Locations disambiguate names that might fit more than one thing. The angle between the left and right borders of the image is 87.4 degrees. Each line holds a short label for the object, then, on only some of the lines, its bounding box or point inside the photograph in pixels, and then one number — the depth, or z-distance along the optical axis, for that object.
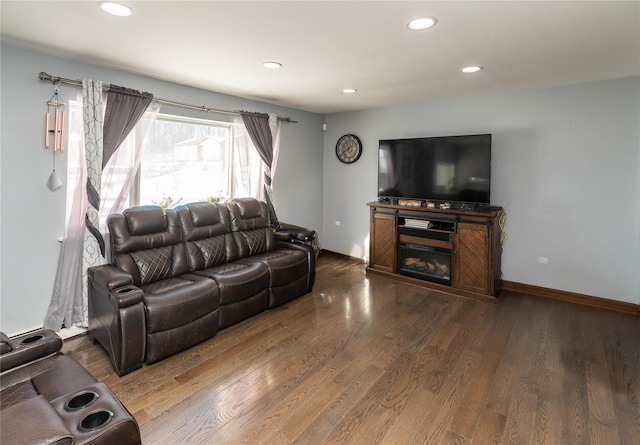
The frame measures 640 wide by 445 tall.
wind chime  2.87
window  3.74
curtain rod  2.81
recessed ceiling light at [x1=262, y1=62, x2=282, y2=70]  3.02
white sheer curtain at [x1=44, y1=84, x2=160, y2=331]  3.02
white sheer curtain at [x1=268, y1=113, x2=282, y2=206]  4.78
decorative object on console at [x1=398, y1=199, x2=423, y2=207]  4.54
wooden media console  3.92
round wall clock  5.47
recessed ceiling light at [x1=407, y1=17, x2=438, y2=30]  2.12
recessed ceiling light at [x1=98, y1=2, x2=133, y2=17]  1.98
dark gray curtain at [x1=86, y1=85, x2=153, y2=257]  3.07
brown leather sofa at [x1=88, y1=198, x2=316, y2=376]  2.53
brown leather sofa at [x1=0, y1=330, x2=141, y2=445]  1.10
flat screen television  4.05
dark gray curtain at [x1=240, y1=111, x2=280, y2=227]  4.50
